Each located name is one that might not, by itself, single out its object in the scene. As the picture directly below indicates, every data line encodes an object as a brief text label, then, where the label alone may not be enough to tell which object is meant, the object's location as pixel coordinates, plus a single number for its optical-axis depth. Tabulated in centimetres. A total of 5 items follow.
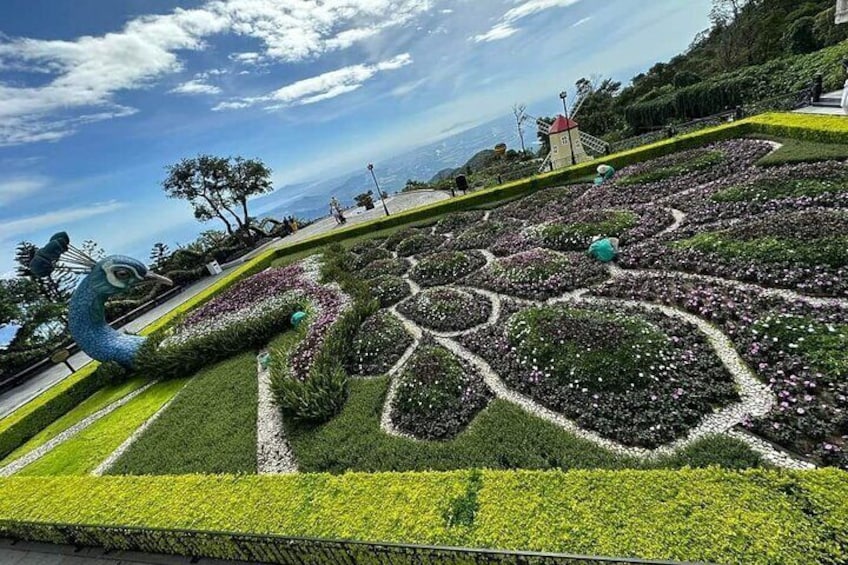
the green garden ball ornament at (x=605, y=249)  1134
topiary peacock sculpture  1355
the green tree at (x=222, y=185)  3700
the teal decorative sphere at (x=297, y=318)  1299
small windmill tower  2773
